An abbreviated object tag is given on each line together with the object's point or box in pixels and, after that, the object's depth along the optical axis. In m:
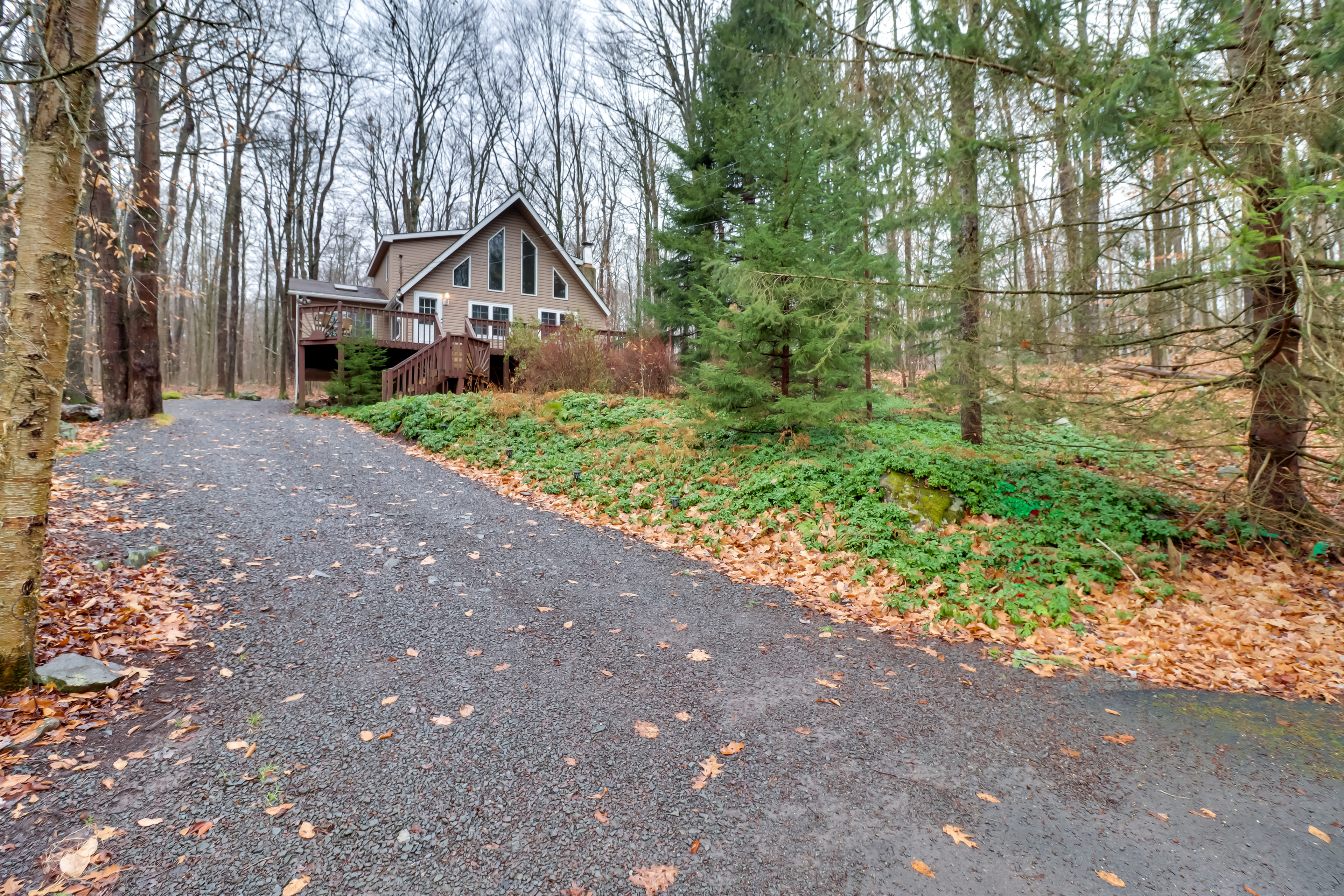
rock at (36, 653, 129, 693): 3.11
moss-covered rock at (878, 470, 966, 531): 6.04
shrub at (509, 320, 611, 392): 12.66
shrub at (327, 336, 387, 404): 15.06
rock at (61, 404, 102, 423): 10.57
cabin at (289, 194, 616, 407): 15.68
